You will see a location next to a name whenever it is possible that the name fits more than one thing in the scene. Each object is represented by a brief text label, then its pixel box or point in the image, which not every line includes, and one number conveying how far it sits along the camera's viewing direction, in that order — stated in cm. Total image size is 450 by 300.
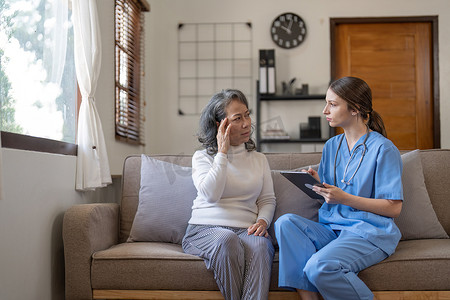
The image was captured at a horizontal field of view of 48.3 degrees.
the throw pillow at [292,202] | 231
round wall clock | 486
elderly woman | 187
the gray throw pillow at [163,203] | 232
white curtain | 260
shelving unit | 468
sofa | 188
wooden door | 489
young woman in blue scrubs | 173
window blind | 367
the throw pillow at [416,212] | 222
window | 203
